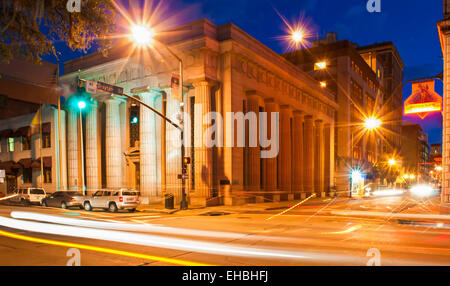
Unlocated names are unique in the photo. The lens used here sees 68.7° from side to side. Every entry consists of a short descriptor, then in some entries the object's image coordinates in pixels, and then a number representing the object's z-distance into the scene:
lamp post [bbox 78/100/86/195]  33.09
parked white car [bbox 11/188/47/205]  29.86
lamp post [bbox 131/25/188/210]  17.76
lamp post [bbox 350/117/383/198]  34.37
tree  9.41
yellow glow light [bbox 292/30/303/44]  57.36
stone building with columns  26.88
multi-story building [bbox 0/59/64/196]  35.81
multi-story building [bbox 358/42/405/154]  80.74
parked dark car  24.69
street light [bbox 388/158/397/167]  79.17
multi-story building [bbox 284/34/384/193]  54.91
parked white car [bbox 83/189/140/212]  22.36
